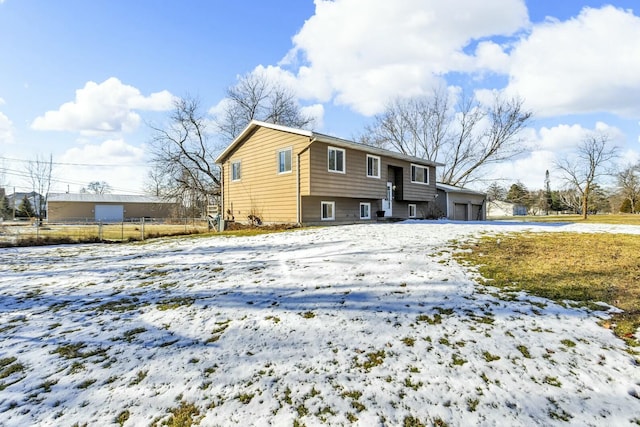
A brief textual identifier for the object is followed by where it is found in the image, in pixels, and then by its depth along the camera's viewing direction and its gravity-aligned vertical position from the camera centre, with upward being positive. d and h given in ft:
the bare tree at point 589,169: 107.65 +16.13
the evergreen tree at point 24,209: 143.52 +3.68
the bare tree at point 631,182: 136.98 +13.97
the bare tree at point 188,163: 88.58 +15.00
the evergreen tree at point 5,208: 125.59 +3.80
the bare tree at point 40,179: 109.40 +12.99
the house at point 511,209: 201.98 +3.73
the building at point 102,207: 147.23 +4.54
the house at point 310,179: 49.21 +6.42
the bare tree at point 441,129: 104.58 +30.09
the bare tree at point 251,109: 100.01 +34.18
